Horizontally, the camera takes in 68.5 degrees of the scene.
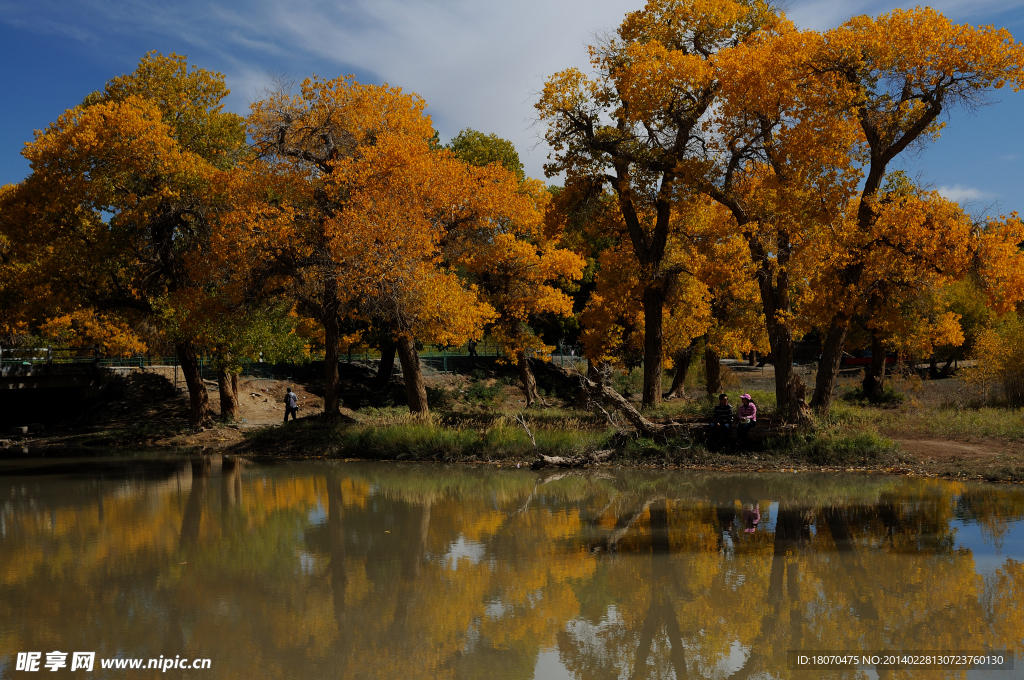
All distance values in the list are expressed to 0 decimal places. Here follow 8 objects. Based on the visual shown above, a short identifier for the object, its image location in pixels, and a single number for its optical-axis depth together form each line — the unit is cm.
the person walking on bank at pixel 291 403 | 2897
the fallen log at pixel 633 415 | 1798
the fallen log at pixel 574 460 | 1788
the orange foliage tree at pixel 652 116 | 1942
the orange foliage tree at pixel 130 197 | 2359
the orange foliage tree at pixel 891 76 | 1617
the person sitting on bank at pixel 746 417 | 1761
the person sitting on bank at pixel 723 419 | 1786
